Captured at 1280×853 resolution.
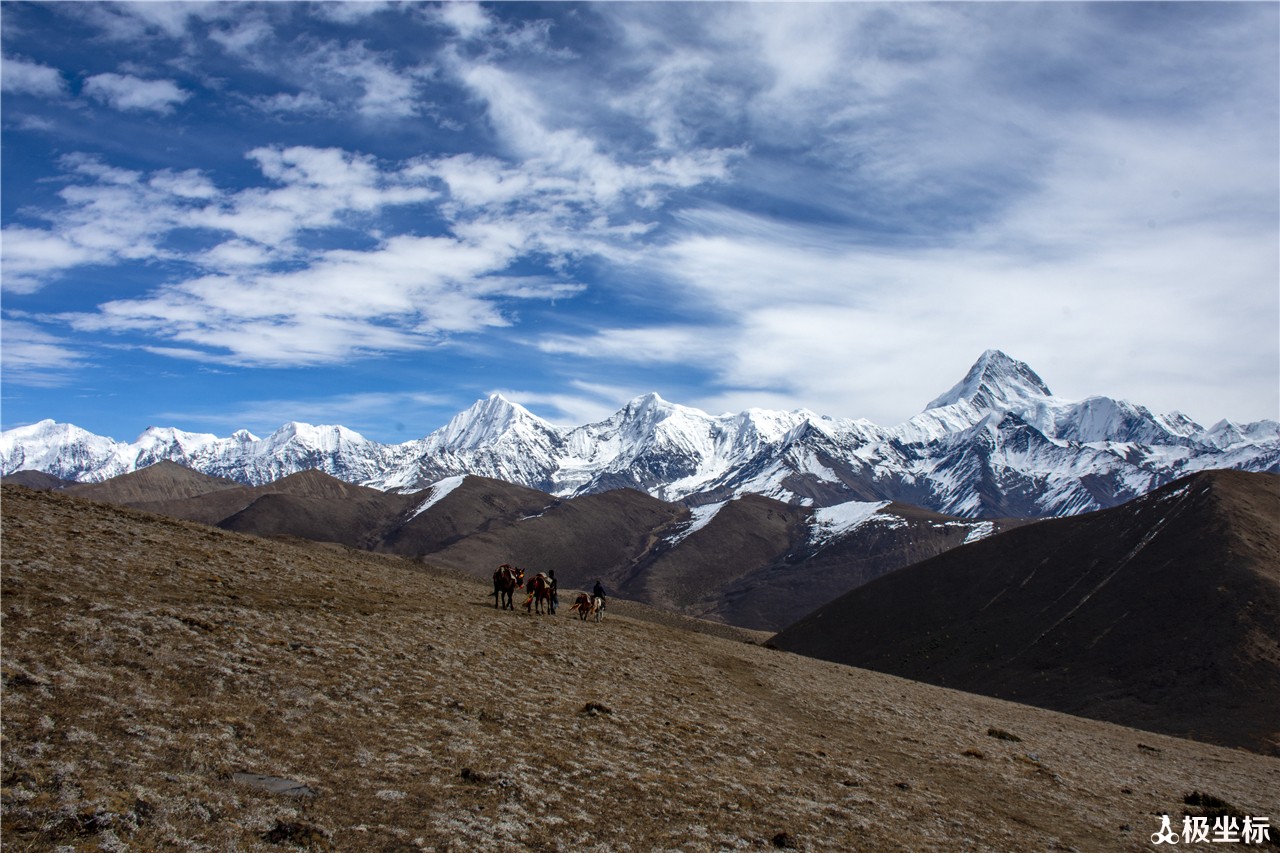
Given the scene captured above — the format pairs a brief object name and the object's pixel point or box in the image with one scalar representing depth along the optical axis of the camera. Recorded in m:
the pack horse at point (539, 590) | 34.48
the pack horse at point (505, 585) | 33.69
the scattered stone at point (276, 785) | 10.32
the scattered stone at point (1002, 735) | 28.19
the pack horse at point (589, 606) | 37.78
